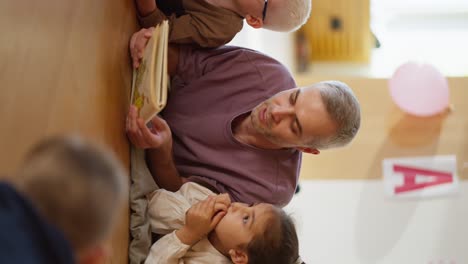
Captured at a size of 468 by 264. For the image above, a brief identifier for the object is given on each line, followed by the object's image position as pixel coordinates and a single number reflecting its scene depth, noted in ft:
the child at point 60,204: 5.22
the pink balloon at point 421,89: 14.33
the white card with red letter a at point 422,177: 14.41
